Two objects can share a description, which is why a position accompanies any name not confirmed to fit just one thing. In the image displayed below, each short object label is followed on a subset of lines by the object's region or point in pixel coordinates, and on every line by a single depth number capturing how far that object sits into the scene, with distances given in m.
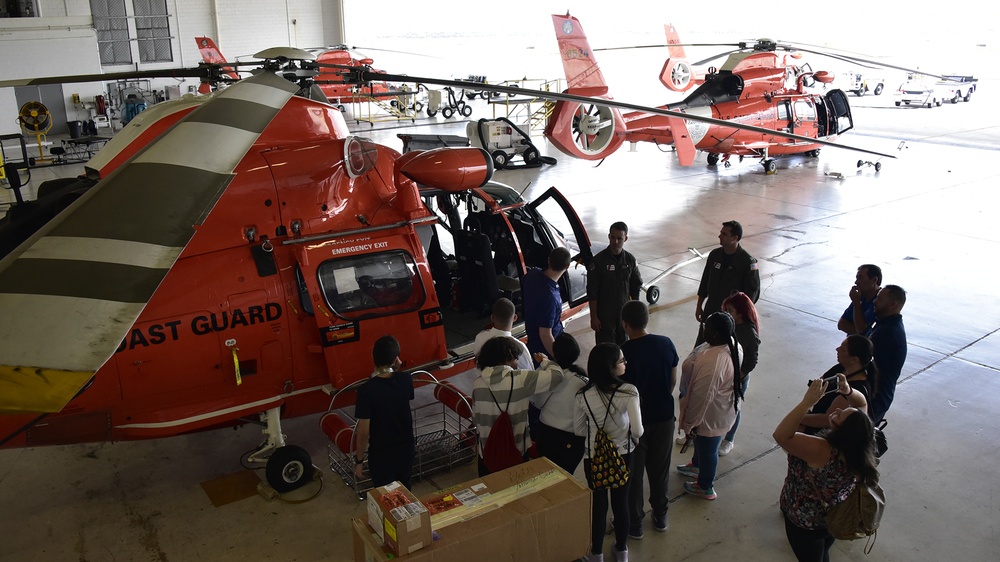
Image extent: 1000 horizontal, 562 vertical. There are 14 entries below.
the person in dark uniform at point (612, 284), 6.50
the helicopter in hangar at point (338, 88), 25.16
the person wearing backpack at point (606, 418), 4.07
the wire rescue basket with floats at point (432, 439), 5.32
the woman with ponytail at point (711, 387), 4.69
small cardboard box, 3.54
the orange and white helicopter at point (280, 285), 4.86
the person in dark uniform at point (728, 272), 6.16
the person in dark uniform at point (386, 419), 4.40
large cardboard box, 3.75
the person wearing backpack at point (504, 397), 4.31
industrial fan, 19.42
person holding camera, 3.42
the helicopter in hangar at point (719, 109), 14.19
